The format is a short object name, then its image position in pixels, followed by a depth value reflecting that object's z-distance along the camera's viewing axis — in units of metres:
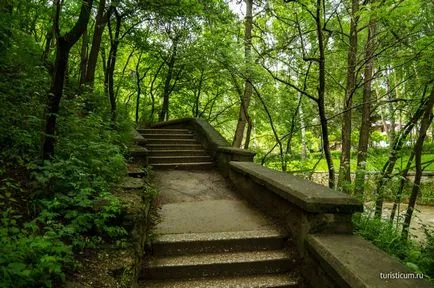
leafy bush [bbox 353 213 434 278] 4.14
